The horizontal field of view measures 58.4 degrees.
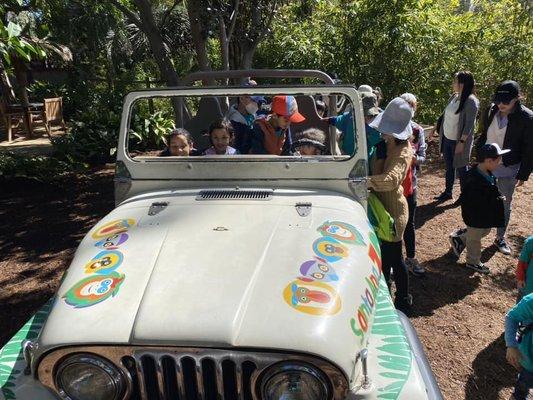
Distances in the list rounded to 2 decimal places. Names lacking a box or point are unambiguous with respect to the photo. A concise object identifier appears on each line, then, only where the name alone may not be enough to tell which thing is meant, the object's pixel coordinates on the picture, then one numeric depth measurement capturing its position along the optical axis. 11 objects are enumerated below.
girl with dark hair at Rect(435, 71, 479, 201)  5.43
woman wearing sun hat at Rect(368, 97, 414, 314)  3.06
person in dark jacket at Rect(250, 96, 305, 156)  3.44
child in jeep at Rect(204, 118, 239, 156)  3.36
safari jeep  1.72
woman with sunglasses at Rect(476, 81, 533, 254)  4.32
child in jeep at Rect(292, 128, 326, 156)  3.03
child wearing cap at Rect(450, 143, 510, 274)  3.91
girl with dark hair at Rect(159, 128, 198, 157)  3.25
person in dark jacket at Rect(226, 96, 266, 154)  3.62
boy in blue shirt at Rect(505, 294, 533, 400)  2.24
